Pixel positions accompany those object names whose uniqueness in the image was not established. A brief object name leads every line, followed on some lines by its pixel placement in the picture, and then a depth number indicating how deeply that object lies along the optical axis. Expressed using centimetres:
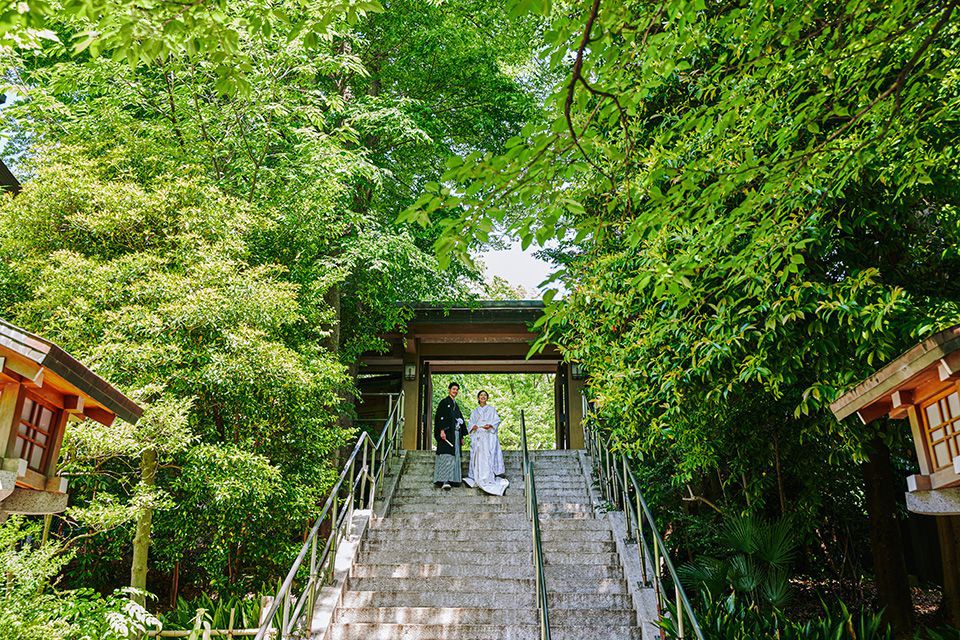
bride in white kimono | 1030
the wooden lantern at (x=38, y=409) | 403
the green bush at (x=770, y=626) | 604
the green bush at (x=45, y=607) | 514
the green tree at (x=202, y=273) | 688
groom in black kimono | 1045
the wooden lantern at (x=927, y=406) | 381
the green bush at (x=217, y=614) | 690
